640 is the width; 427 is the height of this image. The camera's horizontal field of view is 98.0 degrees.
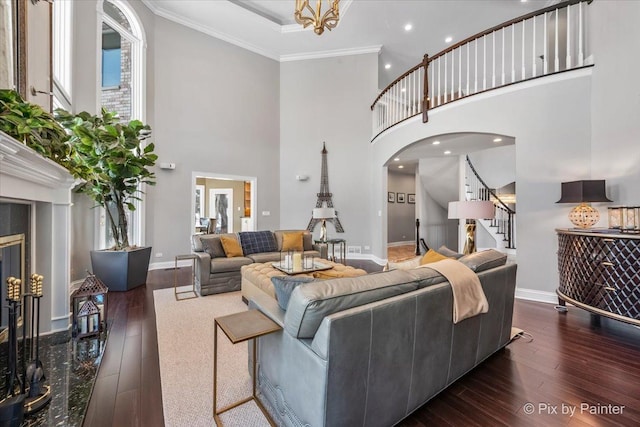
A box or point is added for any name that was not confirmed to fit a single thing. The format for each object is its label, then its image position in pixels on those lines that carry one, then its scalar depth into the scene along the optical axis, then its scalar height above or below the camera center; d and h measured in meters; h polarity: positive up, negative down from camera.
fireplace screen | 1.96 -0.39
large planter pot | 3.99 -0.80
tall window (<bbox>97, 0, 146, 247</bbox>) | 5.16 +2.67
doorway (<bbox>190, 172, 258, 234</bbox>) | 8.77 +0.31
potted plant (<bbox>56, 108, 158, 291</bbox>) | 3.68 +0.56
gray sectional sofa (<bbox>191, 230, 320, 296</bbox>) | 3.90 -0.77
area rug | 1.65 -1.21
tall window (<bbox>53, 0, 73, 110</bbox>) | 3.75 +2.26
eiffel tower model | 7.00 +0.38
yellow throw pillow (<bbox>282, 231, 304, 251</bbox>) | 4.99 -0.55
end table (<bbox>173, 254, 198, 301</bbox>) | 3.82 -1.17
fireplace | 1.85 -0.11
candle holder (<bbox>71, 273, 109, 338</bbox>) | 2.53 -0.84
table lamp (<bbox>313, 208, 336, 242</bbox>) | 5.71 -0.04
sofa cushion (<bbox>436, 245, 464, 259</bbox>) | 2.70 -0.41
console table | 2.49 -0.58
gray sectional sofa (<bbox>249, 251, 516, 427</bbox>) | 1.26 -0.72
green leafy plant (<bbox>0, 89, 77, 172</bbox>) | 1.70 +0.60
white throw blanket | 1.79 -0.51
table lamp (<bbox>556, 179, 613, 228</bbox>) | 3.07 +0.17
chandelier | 3.12 +2.27
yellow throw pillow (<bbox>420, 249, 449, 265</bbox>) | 2.47 -0.41
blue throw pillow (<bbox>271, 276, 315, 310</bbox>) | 1.58 -0.43
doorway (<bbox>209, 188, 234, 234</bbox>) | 9.02 +0.15
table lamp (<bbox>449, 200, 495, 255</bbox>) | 3.25 +0.00
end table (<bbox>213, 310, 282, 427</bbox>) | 1.38 -0.61
